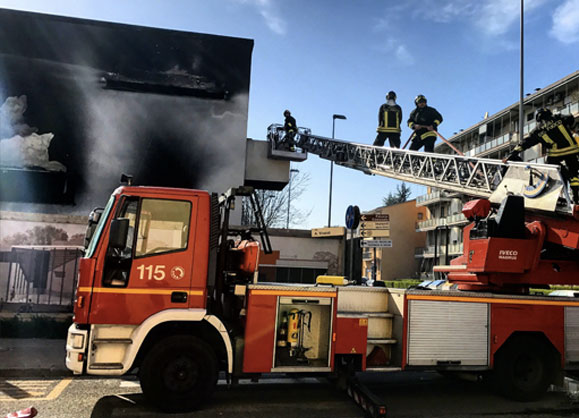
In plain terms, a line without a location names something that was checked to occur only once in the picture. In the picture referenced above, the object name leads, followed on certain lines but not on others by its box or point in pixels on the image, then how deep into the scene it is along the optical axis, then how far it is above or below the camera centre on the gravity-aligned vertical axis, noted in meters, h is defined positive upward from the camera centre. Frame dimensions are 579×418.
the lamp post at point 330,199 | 30.44 +3.69
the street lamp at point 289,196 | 35.99 +4.11
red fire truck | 5.91 -0.79
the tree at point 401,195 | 85.56 +11.21
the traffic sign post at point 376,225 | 9.95 +0.66
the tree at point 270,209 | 33.81 +2.99
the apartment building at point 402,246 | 55.97 +1.58
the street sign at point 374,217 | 9.99 +0.82
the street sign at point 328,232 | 15.75 +0.73
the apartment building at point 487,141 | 36.38 +11.44
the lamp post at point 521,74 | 13.62 +5.46
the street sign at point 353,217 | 9.75 +0.79
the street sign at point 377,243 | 10.16 +0.31
